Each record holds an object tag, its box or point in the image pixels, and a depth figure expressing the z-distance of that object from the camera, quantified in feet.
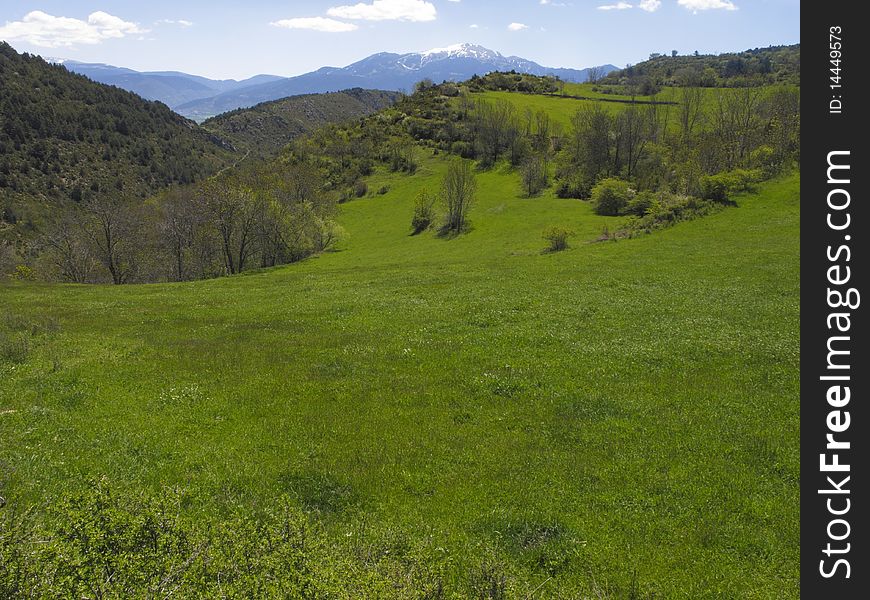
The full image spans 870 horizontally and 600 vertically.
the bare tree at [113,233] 183.32
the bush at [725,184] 188.34
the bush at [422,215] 295.28
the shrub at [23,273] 185.68
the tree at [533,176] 328.29
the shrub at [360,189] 400.06
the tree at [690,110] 387.06
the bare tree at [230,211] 192.03
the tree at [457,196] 276.00
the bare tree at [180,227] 199.41
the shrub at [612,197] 262.47
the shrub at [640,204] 245.53
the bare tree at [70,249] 190.39
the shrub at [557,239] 181.37
